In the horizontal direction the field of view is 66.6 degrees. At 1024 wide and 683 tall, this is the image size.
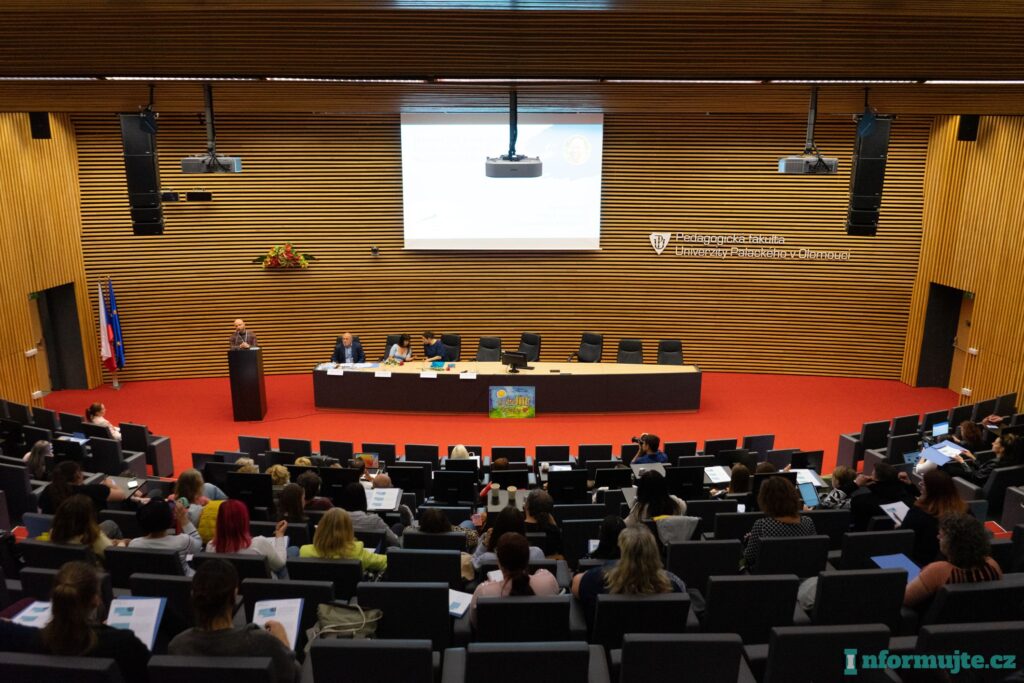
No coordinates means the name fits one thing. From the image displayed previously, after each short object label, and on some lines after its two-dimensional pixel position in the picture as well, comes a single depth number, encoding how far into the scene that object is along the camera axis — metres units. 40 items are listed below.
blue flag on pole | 12.80
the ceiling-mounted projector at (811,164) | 8.95
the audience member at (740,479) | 6.56
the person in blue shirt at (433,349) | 12.16
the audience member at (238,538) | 4.39
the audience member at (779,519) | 4.79
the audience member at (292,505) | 5.34
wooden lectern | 10.91
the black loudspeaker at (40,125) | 11.70
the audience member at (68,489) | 5.64
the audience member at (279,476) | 6.64
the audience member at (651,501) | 5.26
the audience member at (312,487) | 5.89
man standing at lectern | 10.95
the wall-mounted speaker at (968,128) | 11.92
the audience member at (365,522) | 5.46
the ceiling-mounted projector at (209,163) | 8.85
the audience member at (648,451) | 8.02
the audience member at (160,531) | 4.65
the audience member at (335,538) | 4.48
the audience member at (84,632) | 2.96
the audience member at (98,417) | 8.86
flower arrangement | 13.17
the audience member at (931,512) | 4.86
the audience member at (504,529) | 4.83
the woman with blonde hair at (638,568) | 3.73
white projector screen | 12.60
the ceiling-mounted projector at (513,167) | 9.02
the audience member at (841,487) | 6.64
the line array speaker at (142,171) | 8.77
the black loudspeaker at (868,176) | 8.77
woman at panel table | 11.95
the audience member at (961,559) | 3.84
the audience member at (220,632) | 3.01
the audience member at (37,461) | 7.32
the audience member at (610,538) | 4.48
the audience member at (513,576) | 3.93
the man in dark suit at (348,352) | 11.87
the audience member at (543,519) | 5.22
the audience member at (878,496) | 5.84
